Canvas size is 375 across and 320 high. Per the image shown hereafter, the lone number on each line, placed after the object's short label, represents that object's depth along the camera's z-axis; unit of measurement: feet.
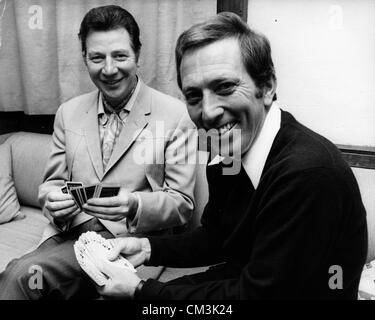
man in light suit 5.36
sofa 5.32
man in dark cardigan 2.90
